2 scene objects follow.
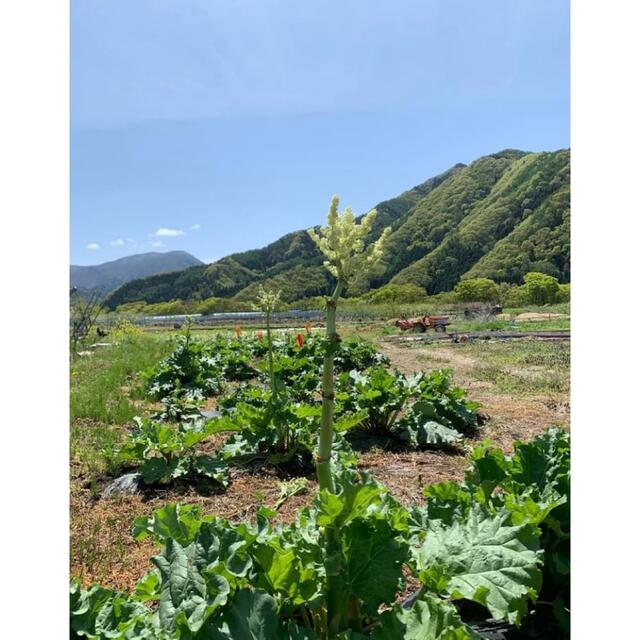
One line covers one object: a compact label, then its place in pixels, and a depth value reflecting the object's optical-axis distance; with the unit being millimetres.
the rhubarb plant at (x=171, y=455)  4344
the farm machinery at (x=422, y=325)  27344
